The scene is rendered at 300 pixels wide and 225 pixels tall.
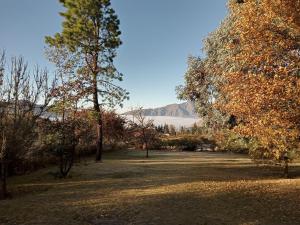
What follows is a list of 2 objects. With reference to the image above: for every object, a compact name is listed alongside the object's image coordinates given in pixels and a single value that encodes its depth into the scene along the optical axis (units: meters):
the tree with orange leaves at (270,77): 8.34
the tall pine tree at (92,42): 19.40
